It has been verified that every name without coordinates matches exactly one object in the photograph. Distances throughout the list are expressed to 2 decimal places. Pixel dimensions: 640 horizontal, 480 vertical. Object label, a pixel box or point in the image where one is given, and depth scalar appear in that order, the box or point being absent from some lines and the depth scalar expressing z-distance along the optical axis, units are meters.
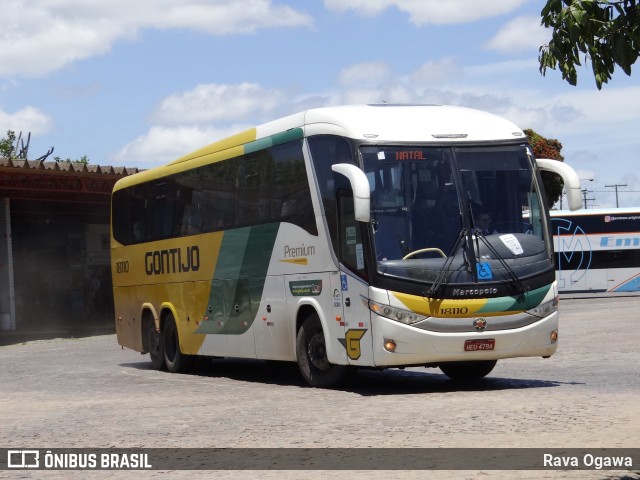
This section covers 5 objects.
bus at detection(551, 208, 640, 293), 49.75
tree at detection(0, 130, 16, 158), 89.00
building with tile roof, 45.69
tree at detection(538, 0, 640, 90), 6.69
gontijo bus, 14.67
